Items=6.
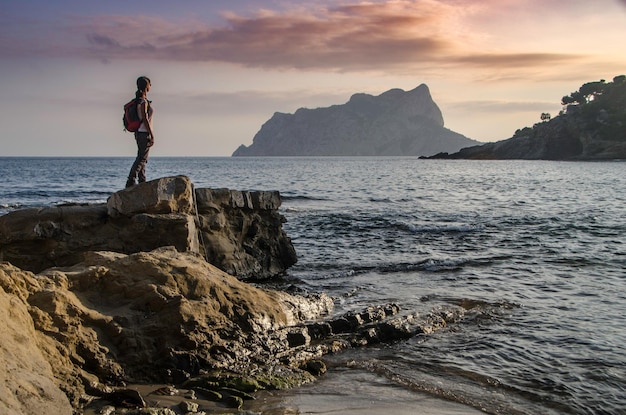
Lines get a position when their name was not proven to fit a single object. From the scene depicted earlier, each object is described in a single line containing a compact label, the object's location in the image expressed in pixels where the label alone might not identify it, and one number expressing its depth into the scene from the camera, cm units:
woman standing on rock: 1124
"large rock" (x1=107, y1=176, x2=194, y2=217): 1074
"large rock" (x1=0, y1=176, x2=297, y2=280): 1033
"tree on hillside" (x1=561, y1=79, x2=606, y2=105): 13238
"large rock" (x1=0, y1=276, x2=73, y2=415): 449
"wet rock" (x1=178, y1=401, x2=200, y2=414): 584
